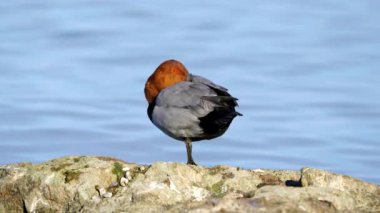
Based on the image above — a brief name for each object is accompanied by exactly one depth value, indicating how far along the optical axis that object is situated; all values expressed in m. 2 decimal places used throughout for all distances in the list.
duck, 16.16
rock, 10.64
